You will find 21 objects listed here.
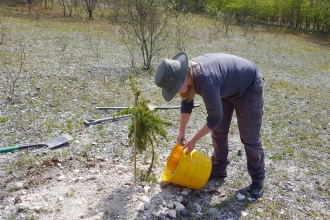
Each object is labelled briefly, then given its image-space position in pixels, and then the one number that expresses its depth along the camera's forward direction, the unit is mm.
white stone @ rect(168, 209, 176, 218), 3440
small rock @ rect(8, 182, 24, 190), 3736
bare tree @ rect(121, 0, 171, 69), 9695
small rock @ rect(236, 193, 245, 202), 3850
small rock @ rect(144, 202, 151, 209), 3516
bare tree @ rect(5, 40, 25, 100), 6524
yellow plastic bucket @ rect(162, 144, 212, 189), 3541
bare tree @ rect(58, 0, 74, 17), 23106
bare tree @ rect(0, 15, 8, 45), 12119
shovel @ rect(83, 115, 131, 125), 5643
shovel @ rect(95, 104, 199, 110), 6443
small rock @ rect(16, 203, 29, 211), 3383
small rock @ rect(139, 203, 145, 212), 3475
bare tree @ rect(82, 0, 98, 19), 22797
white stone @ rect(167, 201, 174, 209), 3552
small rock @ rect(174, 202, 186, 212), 3539
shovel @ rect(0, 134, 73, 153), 4460
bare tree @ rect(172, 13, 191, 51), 11562
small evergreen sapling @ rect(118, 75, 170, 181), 3531
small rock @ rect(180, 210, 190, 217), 3502
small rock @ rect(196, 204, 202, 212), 3598
